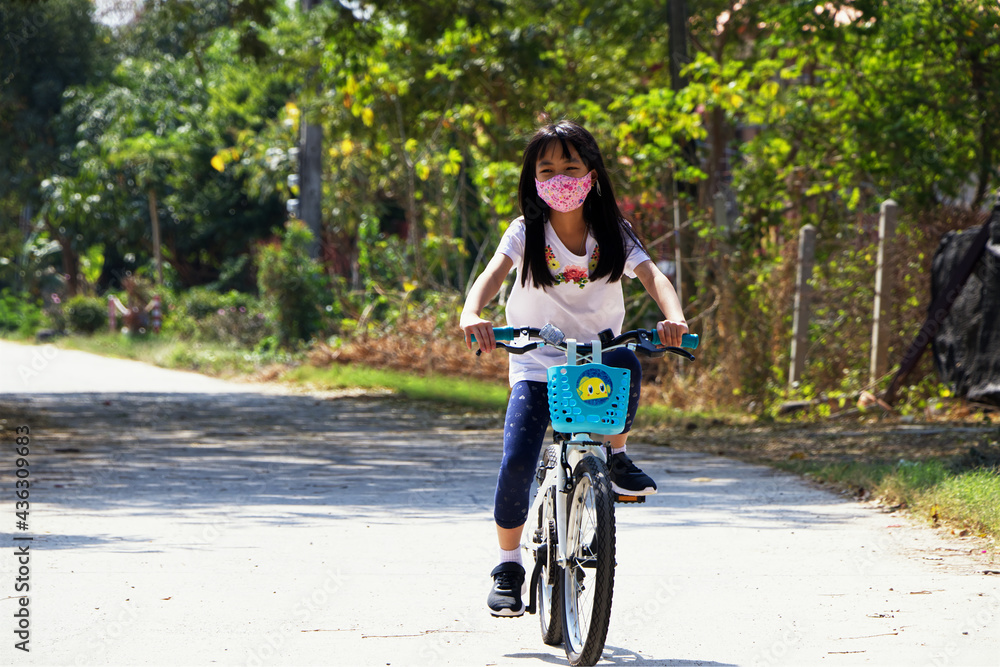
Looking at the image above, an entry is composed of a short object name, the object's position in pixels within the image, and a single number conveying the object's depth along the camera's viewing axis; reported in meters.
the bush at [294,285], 21.20
